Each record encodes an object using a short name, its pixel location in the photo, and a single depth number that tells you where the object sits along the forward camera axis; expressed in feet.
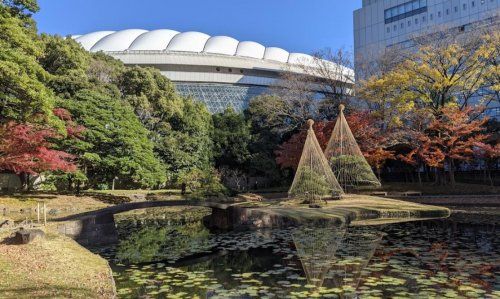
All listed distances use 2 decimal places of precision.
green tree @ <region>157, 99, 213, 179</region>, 125.18
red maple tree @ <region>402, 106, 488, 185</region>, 89.97
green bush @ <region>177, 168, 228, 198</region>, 90.79
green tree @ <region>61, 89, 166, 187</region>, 90.63
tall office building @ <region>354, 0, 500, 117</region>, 182.60
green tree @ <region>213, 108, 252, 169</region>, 137.28
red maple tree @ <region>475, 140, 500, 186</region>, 89.75
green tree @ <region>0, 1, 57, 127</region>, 53.72
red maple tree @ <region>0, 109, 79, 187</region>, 67.92
